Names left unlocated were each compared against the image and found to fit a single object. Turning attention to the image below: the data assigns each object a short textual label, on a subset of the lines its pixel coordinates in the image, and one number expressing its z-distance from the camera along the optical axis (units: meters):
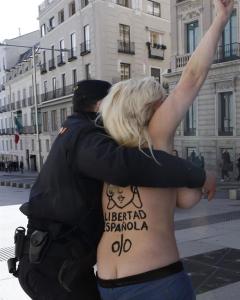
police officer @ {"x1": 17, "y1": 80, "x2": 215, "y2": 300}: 1.82
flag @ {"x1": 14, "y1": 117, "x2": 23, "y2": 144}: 43.90
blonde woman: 1.77
